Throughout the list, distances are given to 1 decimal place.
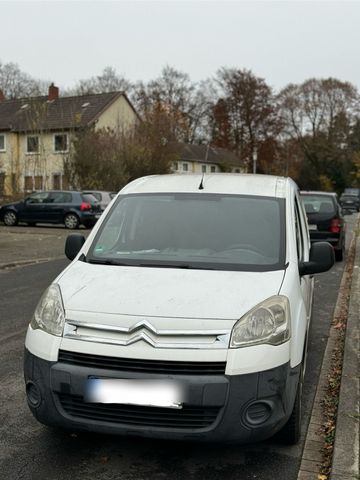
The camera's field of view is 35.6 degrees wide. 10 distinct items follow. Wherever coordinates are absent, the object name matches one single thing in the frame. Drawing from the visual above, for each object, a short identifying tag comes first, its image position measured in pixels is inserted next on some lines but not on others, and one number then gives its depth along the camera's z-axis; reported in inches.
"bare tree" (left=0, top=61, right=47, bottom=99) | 2591.0
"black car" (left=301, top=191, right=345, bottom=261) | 526.3
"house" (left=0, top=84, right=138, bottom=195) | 1316.4
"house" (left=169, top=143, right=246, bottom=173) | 2503.7
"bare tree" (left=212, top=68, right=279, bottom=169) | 2427.4
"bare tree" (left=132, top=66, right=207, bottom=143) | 2532.0
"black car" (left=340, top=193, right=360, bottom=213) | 1685.0
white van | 123.2
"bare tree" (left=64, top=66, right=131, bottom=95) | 2561.5
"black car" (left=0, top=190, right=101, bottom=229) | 949.2
